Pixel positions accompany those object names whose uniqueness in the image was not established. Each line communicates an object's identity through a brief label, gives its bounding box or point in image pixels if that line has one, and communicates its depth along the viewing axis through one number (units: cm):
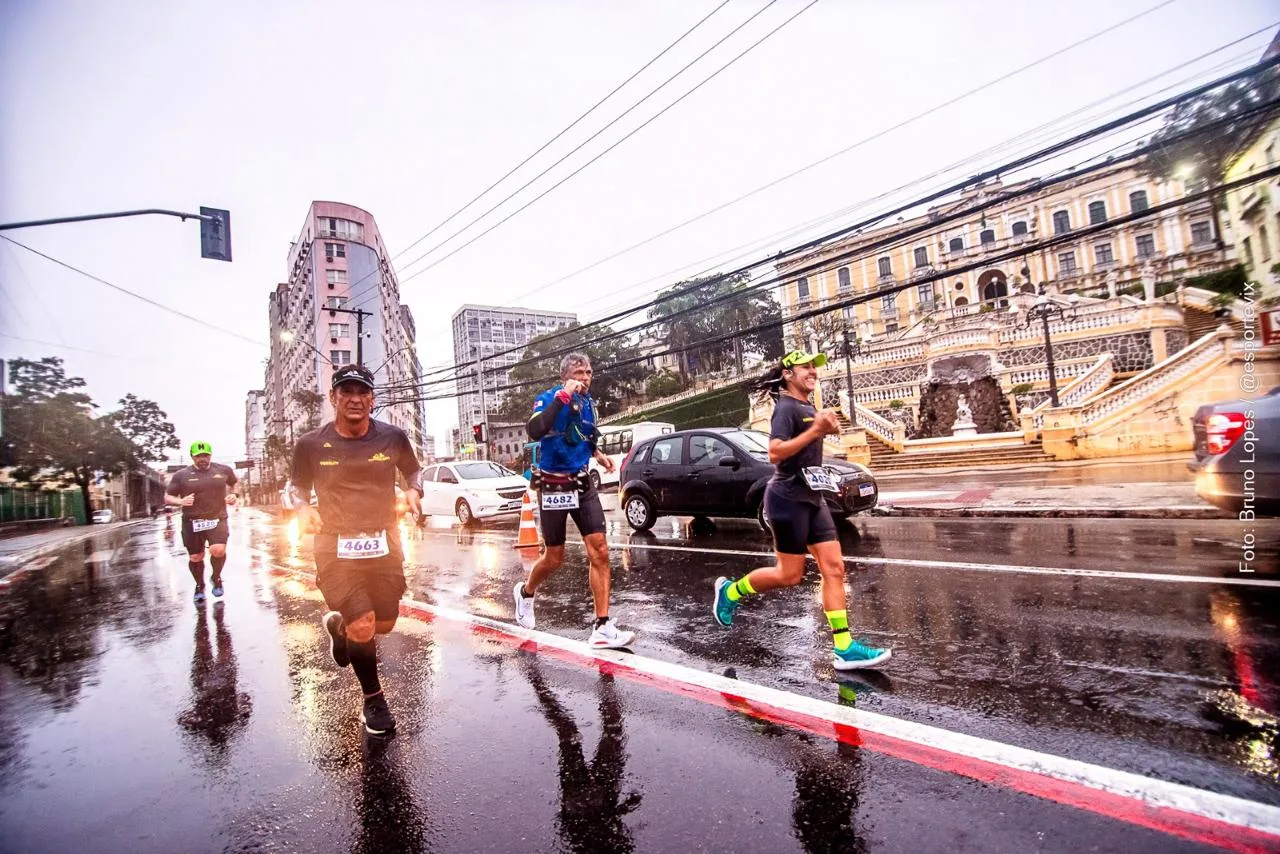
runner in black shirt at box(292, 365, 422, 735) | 317
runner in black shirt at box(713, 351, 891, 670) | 352
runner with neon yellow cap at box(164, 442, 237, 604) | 725
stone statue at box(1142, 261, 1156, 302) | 3163
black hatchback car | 861
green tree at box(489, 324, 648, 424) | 7356
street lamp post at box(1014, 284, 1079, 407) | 2361
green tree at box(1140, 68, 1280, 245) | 1851
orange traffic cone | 955
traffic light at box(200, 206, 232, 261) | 1189
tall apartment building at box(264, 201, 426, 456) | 5959
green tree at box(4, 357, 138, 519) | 3444
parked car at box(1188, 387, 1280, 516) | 507
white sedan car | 1406
